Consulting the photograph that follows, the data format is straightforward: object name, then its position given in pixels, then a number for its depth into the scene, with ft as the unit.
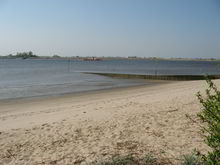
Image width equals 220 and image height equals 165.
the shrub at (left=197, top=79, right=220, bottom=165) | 8.39
